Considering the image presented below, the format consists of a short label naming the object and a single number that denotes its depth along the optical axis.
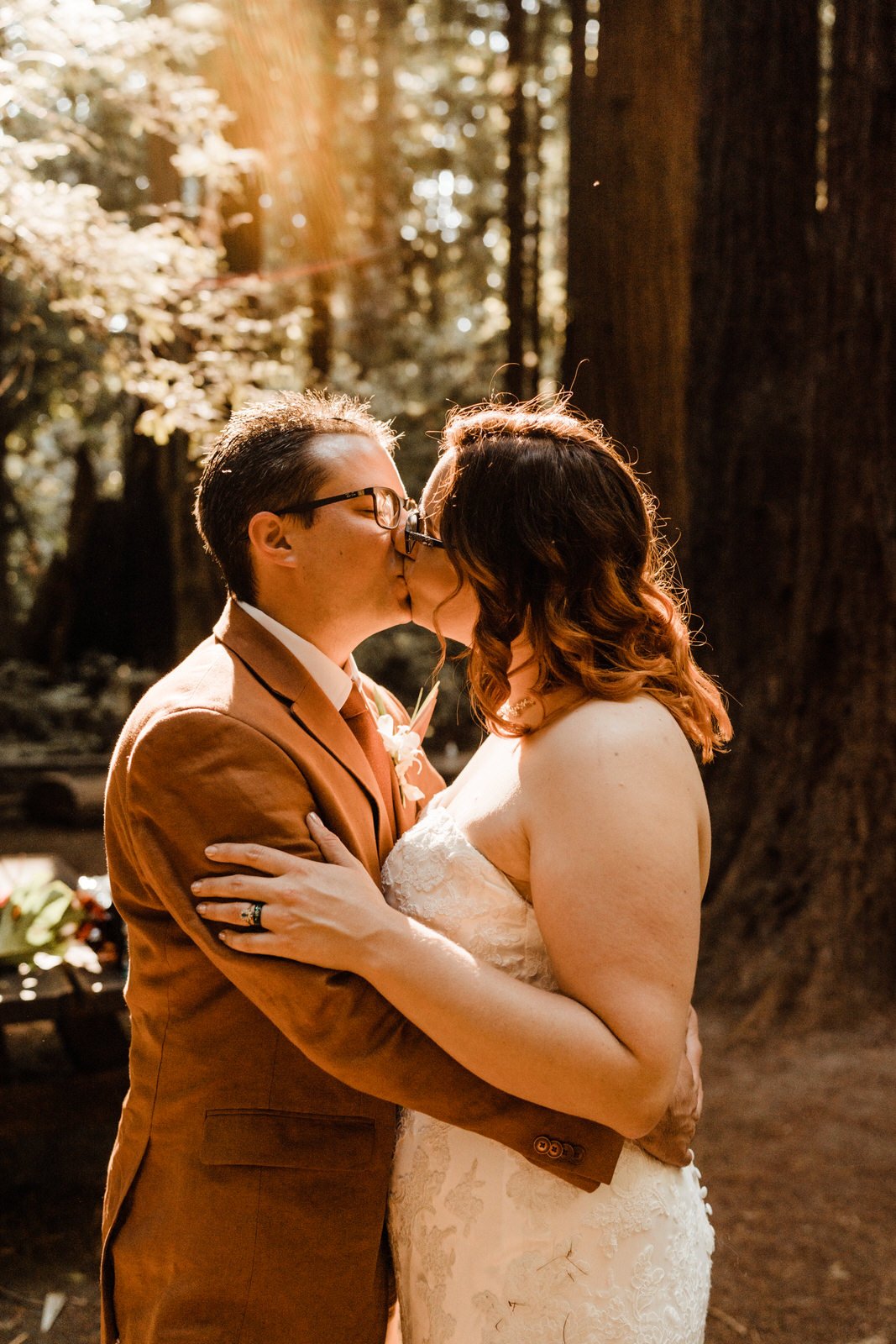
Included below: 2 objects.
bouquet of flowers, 4.62
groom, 1.87
